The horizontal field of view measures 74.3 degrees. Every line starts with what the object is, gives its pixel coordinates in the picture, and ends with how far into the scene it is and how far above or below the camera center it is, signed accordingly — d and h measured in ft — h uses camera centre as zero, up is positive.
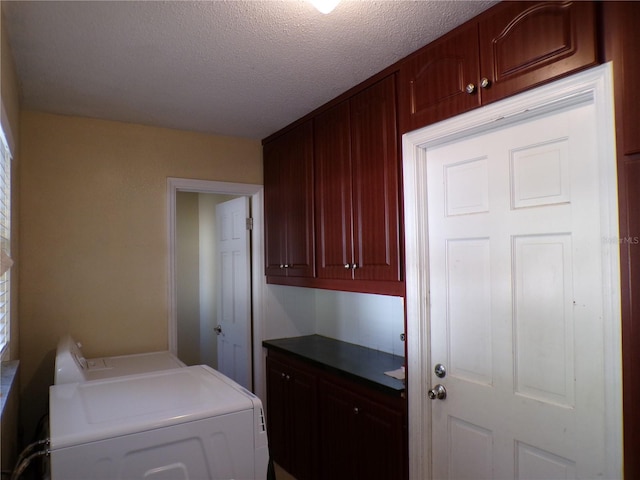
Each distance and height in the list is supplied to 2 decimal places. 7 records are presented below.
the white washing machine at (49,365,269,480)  4.15 -1.93
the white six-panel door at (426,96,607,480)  4.27 -0.67
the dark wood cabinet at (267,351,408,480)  6.37 -3.21
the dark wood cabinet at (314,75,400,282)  6.47 +1.00
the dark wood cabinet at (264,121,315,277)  8.68 +0.97
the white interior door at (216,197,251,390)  10.64 -1.15
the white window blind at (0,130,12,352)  5.69 +0.32
